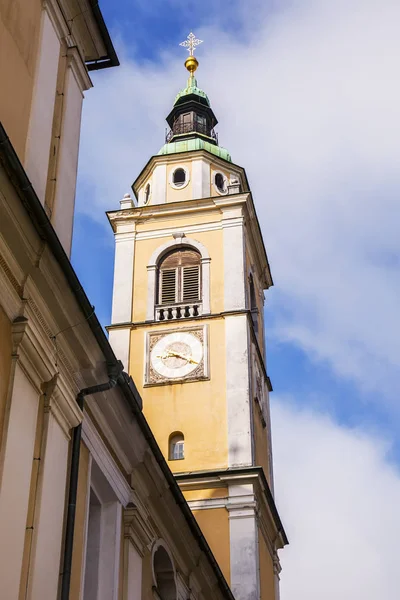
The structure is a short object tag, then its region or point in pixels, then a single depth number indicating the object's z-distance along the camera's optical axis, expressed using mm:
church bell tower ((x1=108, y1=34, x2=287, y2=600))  24734
